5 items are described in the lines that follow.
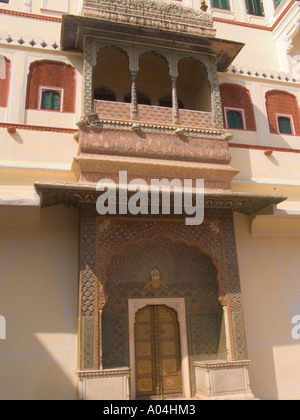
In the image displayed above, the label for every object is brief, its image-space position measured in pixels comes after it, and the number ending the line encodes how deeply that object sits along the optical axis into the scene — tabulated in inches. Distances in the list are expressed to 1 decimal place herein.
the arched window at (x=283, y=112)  386.0
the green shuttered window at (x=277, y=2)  455.2
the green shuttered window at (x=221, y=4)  443.8
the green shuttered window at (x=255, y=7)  455.8
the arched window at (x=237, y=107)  372.5
